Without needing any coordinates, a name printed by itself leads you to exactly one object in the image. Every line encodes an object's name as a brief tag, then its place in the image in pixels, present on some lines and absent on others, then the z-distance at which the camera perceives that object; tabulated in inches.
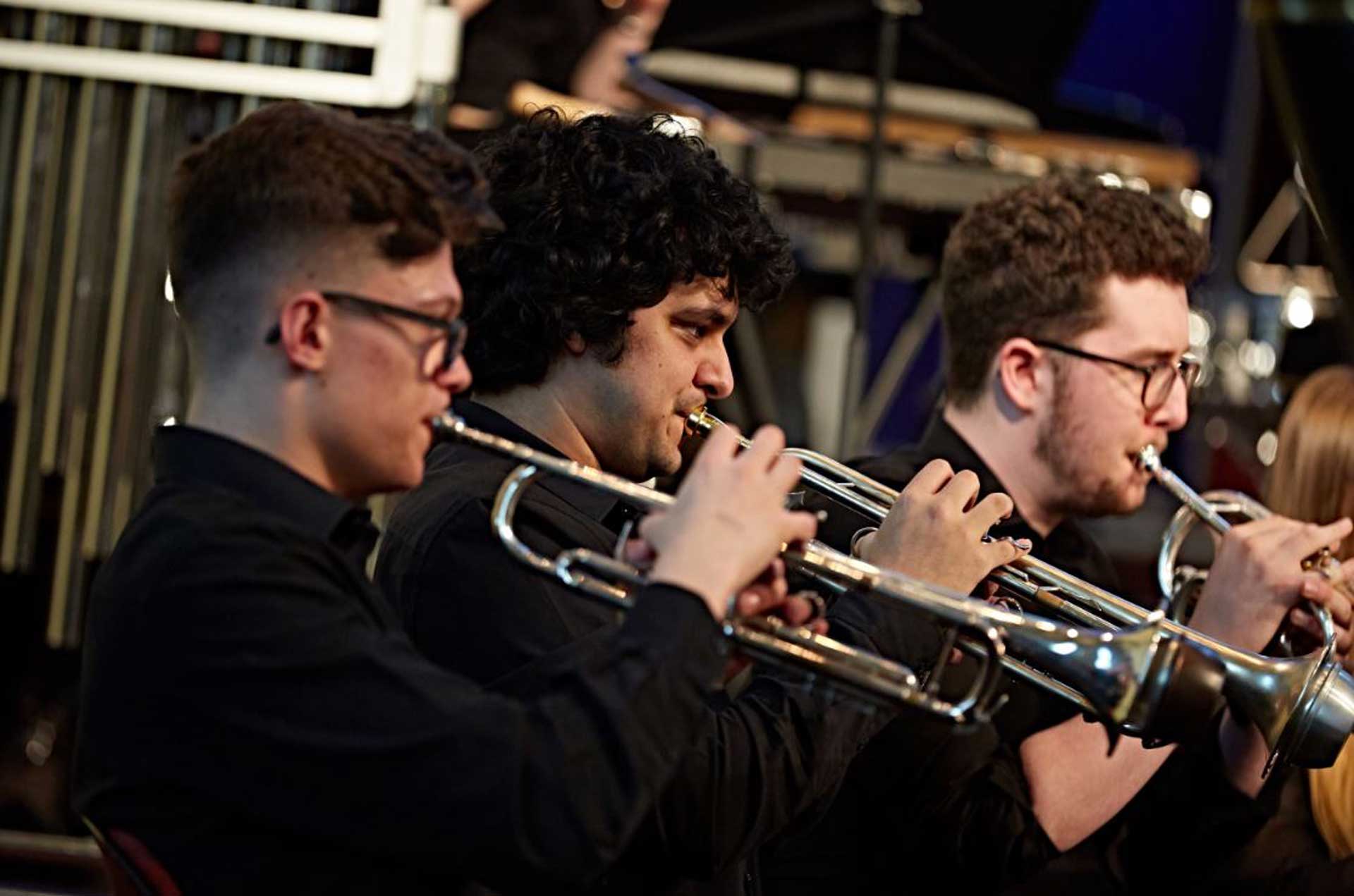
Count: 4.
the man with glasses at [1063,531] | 241.1
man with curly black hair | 182.2
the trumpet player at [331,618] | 146.7
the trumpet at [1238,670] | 205.3
